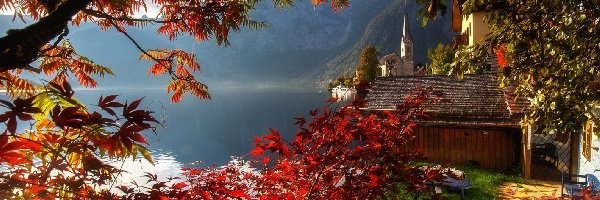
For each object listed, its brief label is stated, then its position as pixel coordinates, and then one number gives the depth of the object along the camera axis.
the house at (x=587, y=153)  10.85
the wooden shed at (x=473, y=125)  16.17
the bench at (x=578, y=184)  9.71
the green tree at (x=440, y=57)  37.06
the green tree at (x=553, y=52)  4.86
